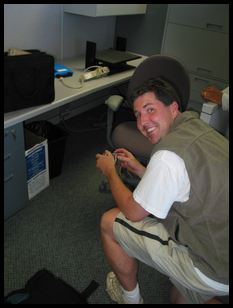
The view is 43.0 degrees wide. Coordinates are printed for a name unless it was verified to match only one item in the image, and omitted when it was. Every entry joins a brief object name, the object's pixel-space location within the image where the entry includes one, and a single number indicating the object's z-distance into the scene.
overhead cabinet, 2.20
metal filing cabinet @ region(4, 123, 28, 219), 1.52
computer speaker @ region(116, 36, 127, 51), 2.64
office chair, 1.69
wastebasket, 1.96
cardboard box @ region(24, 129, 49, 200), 1.74
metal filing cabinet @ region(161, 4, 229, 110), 2.35
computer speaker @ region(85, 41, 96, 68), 2.13
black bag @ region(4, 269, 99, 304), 1.20
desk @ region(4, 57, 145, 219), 1.47
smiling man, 0.89
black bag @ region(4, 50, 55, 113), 1.35
